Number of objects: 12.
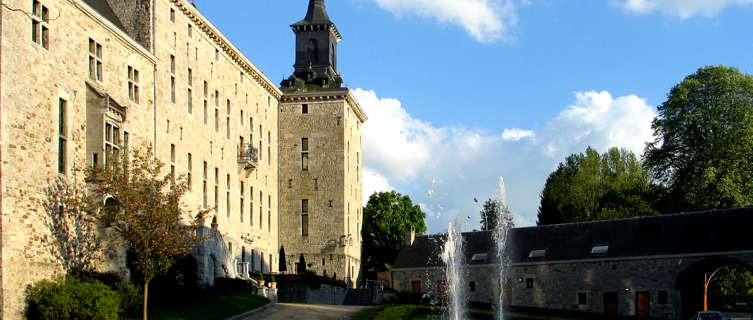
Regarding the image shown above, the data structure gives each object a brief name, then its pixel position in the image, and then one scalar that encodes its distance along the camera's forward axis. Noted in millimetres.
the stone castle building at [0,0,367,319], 29984
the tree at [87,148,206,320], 31797
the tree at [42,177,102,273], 31469
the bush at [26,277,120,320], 29750
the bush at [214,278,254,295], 43219
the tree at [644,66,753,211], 55188
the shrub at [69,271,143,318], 32500
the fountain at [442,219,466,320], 55012
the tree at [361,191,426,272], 81625
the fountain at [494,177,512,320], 55656
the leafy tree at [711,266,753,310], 50406
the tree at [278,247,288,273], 66438
